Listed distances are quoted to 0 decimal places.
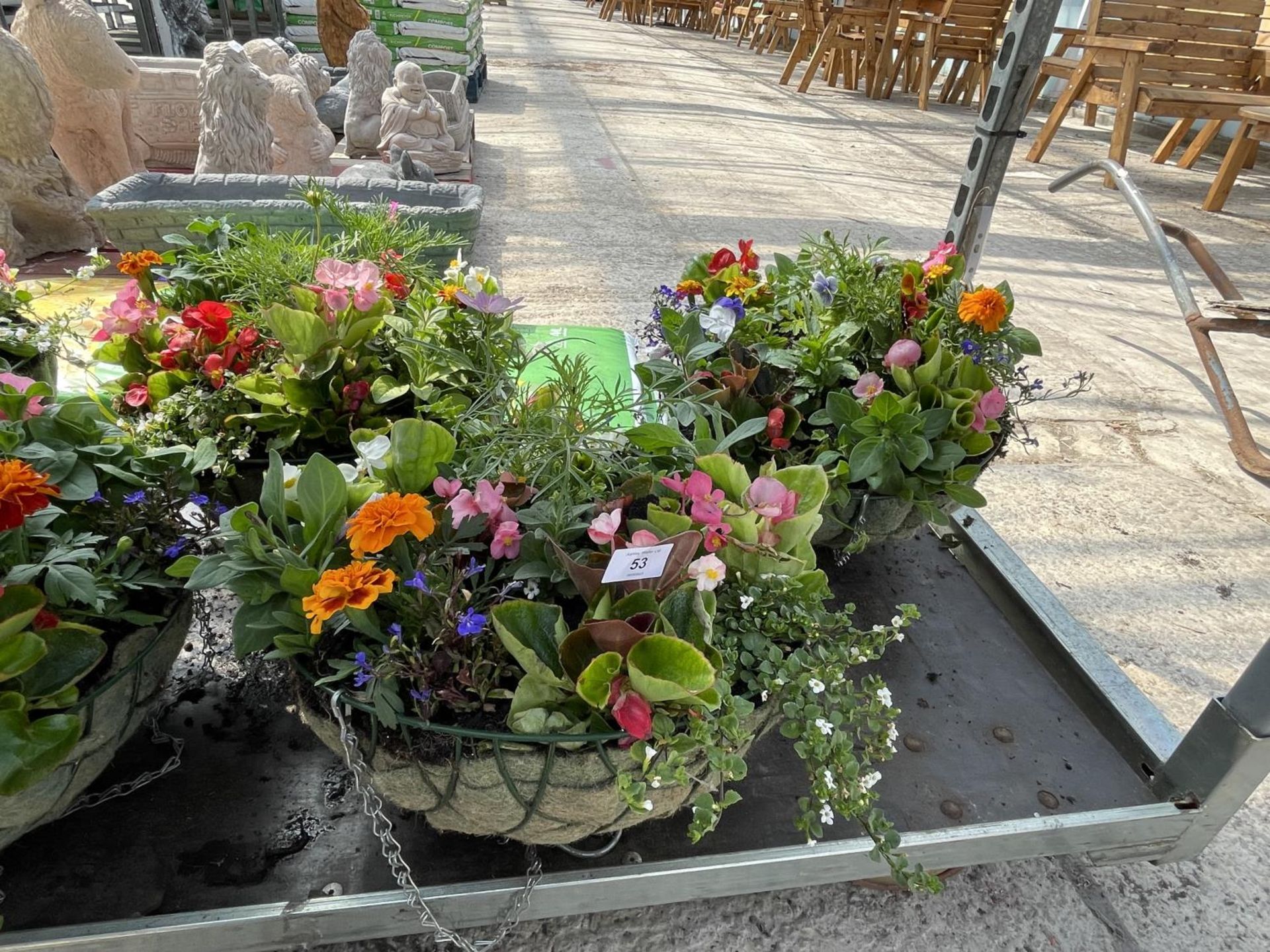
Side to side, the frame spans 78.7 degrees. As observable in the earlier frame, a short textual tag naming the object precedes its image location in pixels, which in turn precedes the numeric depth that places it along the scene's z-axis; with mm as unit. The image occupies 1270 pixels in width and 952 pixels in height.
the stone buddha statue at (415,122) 4590
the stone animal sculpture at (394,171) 3682
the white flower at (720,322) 1276
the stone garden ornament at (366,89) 4996
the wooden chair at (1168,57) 5719
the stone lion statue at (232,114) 3235
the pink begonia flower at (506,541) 843
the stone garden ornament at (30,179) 2914
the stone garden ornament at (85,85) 3145
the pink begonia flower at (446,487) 851
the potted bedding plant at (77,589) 714
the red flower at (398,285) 1299
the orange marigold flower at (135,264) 1253
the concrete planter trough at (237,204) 2867
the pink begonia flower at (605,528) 801
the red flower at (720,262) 1540
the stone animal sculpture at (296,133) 3984
